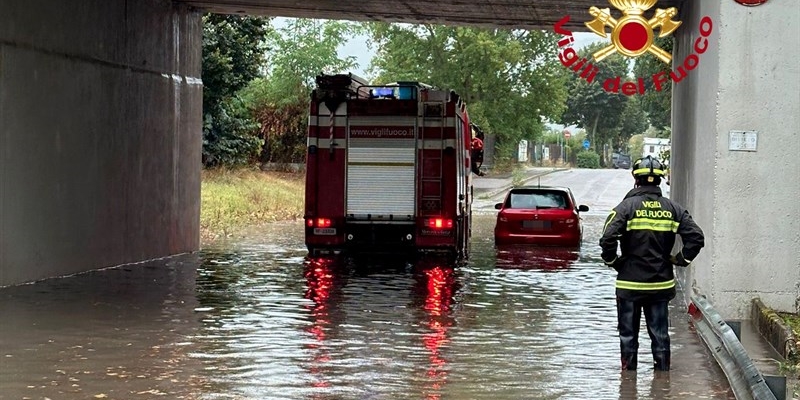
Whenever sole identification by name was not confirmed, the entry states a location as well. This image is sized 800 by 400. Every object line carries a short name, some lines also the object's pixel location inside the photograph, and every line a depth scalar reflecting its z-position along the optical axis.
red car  25.94
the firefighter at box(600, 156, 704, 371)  10.15
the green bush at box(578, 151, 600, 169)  112.81
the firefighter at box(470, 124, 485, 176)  27.38
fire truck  20.94
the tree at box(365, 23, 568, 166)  66.06
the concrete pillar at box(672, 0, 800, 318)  13.21
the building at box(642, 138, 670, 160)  108.25
